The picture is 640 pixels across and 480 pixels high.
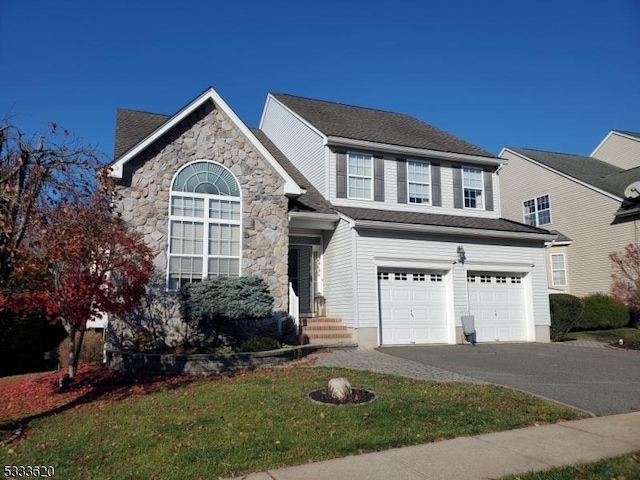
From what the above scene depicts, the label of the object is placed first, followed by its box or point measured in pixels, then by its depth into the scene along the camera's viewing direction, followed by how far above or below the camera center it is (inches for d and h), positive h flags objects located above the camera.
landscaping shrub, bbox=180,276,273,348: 452.8 +5.7
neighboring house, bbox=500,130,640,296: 839.7 +189.5
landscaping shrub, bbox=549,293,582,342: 671.8 -13.2
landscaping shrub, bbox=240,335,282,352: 444.4 -33.2
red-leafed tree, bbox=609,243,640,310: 757.3 +48.1
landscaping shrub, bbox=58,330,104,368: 493.0 -41.6
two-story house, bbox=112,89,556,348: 513.7 +98.8
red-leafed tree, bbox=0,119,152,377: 260.5 +41.2
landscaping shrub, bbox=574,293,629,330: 788.0 -16.1
